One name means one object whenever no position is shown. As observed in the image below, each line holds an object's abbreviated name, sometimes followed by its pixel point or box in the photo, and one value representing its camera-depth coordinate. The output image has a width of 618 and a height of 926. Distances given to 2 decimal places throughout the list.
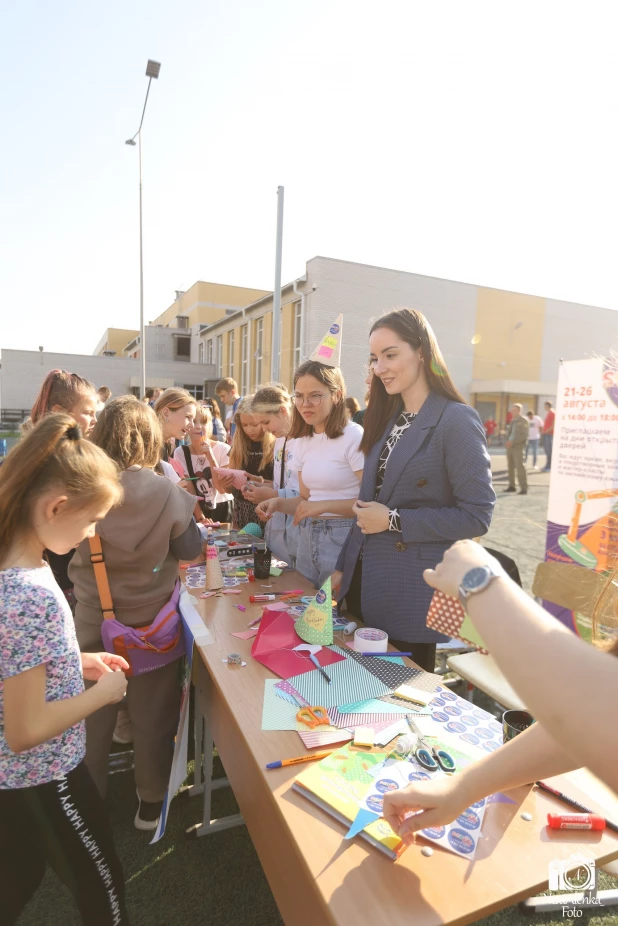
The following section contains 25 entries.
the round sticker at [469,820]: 1.02
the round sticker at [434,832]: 0.99
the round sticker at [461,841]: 0.97
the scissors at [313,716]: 1.33
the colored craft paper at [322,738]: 1.26
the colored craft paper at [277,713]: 1.33
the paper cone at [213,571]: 2.38
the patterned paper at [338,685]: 1.46
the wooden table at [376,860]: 0.85
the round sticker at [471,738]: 1.28
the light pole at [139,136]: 9.85
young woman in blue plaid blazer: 1.71
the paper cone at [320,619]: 1.75
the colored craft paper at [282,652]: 1.63
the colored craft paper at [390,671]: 1.55
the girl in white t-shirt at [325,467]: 2.55
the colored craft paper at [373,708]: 1.38
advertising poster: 3.51
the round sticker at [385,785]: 1.10
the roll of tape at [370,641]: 1.73
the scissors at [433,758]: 1.17
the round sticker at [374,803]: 1.04
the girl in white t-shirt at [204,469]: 4.16
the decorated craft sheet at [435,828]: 0.98
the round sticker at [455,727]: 1.33
